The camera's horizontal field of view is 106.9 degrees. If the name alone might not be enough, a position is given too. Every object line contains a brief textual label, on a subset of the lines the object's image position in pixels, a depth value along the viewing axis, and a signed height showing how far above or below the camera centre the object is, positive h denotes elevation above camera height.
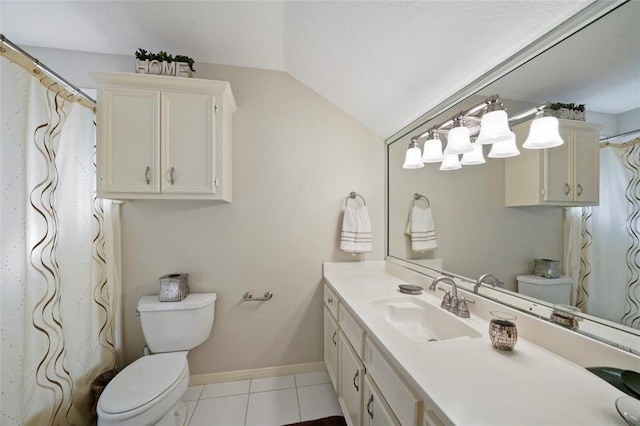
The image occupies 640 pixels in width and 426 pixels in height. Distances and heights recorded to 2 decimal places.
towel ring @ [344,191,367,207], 1.91 +0.11
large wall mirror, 0.70 +0.10
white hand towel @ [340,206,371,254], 1.80 -0.16
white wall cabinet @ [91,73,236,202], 1.37 +0.44
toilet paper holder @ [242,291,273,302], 1.80 -0.66
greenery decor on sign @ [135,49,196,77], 1.43 +0.89
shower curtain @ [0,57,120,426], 0.94 -0.24
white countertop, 0.55 -0.48
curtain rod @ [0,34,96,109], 0.91 +0.65
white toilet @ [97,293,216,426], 1.08 -0.88
